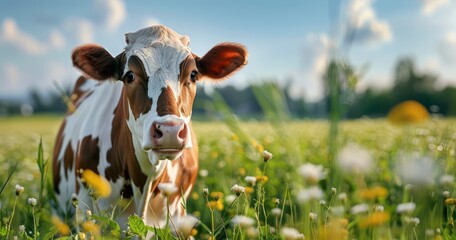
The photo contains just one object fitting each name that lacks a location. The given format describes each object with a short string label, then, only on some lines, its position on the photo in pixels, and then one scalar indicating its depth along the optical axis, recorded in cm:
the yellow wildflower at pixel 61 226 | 240
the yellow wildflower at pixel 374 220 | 183
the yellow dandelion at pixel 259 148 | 344
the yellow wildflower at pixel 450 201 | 292
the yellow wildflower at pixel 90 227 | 226
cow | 321
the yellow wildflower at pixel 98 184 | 223
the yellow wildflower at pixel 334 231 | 188
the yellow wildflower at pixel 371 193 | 192
